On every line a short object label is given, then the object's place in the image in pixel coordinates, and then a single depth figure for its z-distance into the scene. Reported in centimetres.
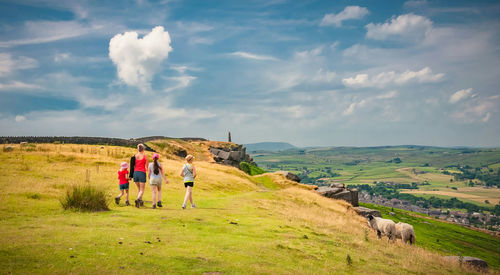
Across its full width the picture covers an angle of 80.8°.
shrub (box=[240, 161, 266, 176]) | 8202
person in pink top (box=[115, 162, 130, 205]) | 1880
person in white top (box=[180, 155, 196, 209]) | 1911
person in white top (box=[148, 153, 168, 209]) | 1878
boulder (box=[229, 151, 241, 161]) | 8394
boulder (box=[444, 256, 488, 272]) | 2597
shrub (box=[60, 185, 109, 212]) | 1555
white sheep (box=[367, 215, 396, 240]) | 2220
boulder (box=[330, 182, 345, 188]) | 5965
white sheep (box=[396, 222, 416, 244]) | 2222
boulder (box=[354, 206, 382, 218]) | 4528
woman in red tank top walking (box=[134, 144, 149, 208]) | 1884
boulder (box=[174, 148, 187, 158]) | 7247
